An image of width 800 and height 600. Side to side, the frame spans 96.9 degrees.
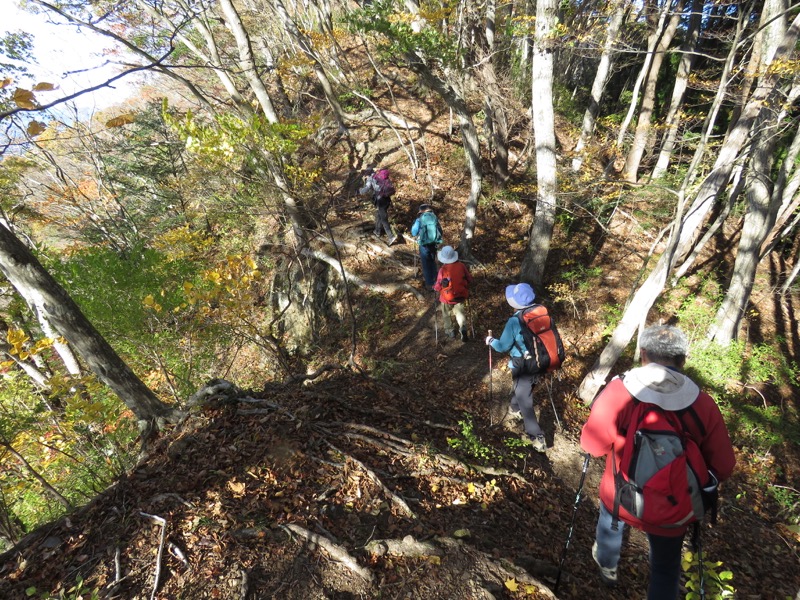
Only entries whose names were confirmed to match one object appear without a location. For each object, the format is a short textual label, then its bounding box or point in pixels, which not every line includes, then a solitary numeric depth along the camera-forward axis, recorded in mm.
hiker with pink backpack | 8875
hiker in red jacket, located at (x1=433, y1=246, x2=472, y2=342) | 6086
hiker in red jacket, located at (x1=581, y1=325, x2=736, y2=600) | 2203
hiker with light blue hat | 4141
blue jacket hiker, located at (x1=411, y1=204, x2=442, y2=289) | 7199
